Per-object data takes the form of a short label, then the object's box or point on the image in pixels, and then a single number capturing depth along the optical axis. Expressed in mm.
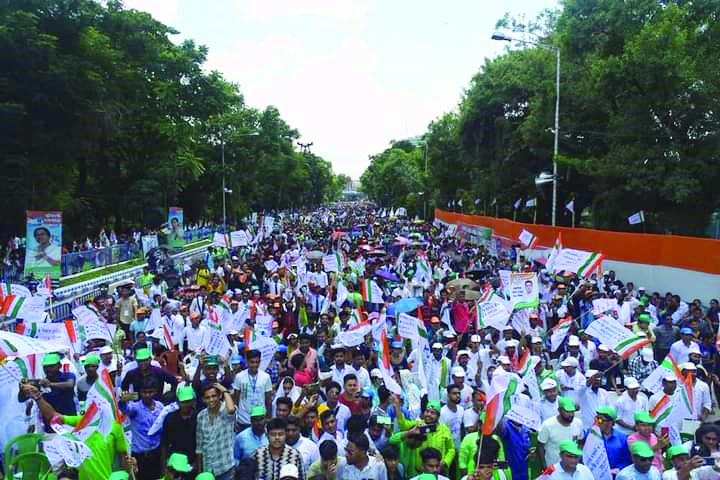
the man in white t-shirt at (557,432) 5656
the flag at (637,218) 20734
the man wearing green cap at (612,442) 5504
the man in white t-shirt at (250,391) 6555
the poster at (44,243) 13156
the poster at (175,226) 28453
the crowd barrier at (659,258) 15788
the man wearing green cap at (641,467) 4758
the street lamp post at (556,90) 22953
